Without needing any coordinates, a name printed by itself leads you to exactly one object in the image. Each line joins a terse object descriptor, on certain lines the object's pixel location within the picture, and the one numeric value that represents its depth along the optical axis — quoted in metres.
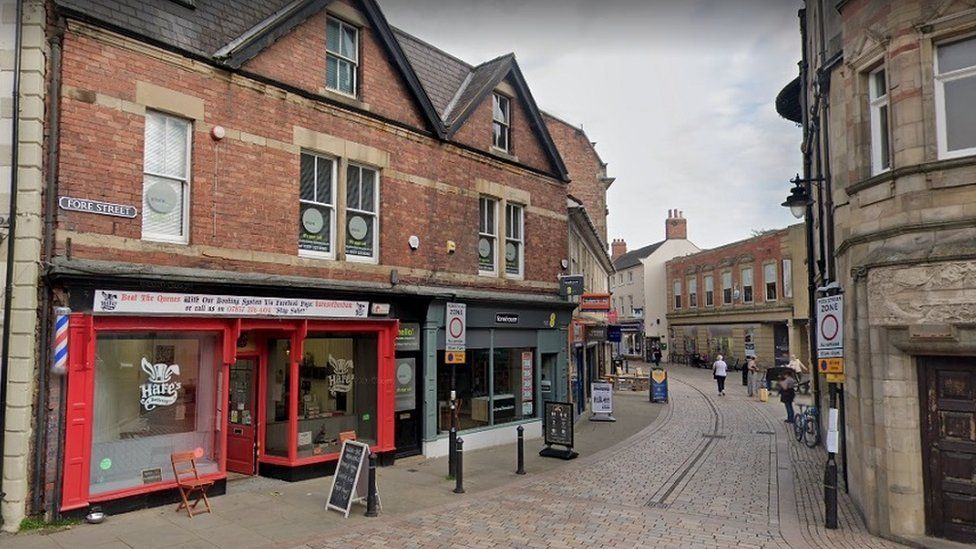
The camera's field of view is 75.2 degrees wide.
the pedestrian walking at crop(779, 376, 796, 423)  18.34
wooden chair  8.87
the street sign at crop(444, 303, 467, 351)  12.41
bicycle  15.07
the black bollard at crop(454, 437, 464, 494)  10.15
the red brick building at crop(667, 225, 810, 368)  37.69
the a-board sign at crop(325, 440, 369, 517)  9.02
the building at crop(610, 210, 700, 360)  56.22
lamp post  8.59
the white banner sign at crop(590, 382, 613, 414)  19.27
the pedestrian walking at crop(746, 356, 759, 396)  26.62
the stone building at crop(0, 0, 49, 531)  7.88
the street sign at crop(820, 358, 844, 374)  9.25
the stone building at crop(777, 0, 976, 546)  7.77
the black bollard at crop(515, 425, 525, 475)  11.70
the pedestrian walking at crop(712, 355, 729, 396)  26.59
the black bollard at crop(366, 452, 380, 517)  8.94
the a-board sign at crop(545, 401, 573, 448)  13.34
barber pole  8.10
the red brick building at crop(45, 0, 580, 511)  8.68
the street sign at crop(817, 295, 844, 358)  9.39
